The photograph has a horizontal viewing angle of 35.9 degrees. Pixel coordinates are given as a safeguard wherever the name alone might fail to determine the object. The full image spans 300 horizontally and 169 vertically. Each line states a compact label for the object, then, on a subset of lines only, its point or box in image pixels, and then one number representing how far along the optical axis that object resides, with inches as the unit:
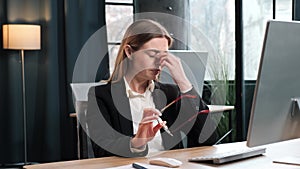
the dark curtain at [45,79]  173.8
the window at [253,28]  186.7
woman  70.6
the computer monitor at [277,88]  53.3
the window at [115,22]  190.9
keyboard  60.9
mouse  59.0
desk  59.9
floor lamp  160.6
